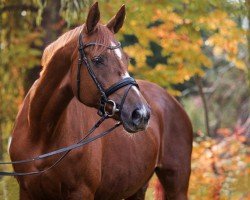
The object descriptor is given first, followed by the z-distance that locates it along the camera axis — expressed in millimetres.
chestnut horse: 8008
